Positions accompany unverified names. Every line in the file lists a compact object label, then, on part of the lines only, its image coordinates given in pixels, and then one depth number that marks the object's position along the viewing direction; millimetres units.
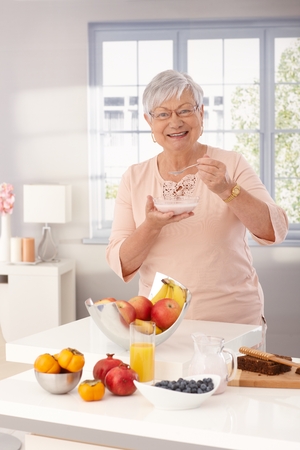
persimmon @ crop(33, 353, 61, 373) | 2112
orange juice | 2157
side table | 5634
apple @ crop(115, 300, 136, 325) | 2317
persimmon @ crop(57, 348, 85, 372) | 2112
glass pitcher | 2104
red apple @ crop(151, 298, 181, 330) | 2326
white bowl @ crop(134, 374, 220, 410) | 1981
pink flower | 5857
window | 5897
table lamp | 5692
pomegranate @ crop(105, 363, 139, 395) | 2107
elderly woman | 2816
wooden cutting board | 2204
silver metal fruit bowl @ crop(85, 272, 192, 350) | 2293
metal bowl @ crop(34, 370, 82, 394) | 2109
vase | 5839
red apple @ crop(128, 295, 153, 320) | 2362
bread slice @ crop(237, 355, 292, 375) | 2249
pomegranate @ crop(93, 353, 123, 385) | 2155
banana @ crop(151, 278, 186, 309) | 2400
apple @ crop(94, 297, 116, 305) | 2297
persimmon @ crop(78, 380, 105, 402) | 2077
